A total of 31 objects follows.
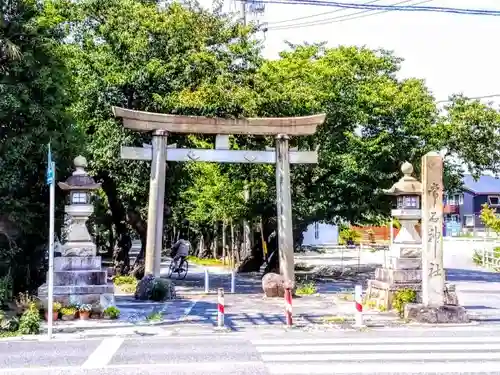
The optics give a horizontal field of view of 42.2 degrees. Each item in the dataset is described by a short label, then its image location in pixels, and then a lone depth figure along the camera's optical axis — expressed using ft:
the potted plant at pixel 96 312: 50.70
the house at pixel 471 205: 246.47
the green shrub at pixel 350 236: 194.80
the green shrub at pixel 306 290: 69.54
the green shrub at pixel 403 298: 52.03
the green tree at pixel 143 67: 74.02
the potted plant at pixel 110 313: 50.60
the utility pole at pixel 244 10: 103.74
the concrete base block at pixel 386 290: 55.47
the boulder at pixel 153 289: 62.34
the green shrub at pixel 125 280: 81.61
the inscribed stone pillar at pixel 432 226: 48.01
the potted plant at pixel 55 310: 48.63
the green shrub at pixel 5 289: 51.34
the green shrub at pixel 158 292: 62.34
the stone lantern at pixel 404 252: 56.59
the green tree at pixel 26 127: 54.39
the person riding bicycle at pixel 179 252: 95.35
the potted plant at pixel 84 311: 50.08
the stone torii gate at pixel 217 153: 65.46
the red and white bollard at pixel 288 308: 46.32
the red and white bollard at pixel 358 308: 45.78
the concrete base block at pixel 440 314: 47.52
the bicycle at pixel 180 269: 94.22
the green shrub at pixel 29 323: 43.39
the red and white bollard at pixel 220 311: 45.62
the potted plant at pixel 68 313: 49.52
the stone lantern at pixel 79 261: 51.57
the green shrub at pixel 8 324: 43.60
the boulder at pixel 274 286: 66.08
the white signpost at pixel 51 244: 41.91
